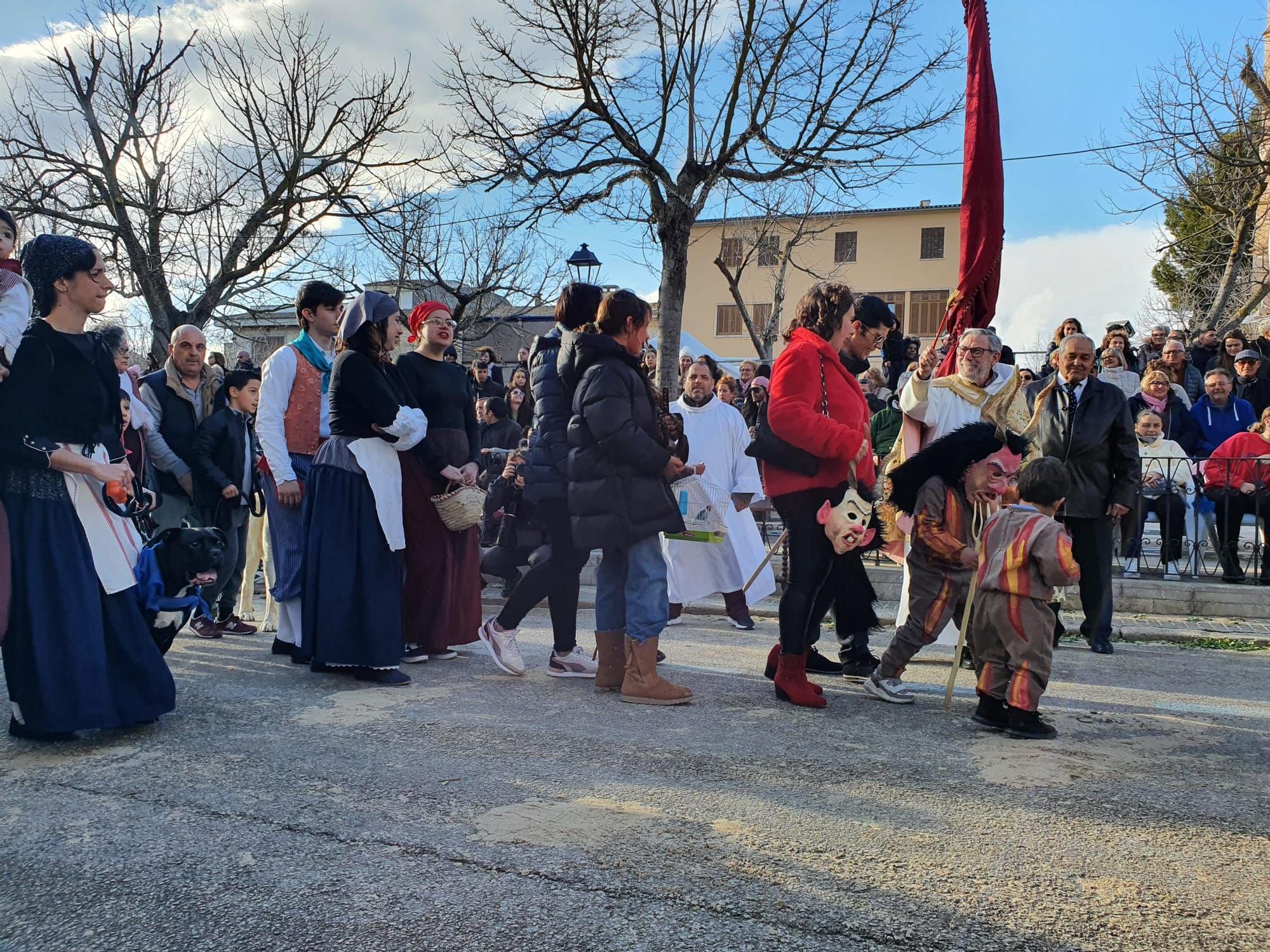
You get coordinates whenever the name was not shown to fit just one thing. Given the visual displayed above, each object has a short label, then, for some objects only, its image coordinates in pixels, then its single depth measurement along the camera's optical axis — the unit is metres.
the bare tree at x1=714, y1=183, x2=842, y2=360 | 34.25
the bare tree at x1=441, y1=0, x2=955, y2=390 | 18.56
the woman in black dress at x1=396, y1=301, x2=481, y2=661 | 6.28
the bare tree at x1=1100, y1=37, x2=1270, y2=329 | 18.52
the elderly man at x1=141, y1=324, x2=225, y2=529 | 7.83
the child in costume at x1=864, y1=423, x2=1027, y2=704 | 5.43
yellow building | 55.59
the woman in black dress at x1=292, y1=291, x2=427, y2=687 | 5.79
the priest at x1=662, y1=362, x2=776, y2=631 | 8.62
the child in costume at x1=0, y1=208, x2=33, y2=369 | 4.28
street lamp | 18.36
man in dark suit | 7.45
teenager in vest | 6.44
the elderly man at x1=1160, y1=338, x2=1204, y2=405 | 12.36
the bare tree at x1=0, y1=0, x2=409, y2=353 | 21.86
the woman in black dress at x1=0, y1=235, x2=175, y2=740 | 4.46
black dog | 4.96
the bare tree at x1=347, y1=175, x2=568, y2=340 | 28.88
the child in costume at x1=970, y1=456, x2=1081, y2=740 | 4.86
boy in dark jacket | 7.76
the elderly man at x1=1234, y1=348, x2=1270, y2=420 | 12.01
